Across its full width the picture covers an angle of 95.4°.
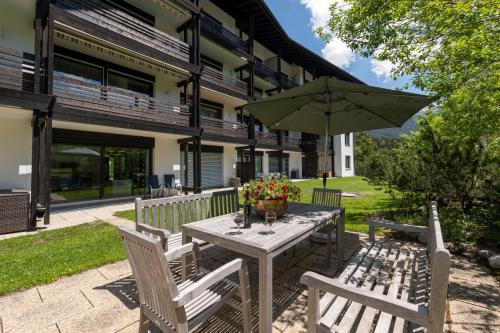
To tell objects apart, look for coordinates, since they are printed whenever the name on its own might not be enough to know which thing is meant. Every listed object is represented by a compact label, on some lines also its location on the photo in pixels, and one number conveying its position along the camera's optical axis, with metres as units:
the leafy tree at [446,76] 3.45
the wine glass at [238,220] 2.60
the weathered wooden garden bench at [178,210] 2.89
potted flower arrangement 2.81
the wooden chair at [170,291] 1.41
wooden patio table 1.86
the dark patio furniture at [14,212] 4.82
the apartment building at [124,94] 6.29
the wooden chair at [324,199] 4.14
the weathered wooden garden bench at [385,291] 1.22
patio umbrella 3.30
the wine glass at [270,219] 2.39
